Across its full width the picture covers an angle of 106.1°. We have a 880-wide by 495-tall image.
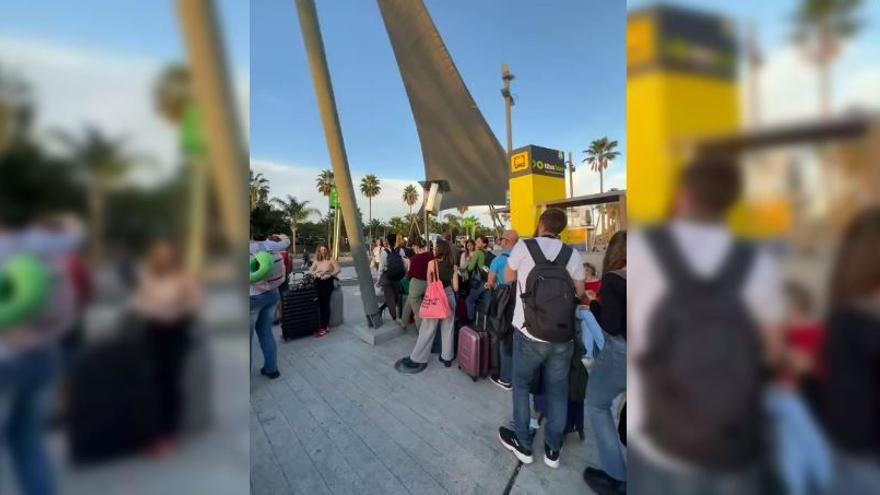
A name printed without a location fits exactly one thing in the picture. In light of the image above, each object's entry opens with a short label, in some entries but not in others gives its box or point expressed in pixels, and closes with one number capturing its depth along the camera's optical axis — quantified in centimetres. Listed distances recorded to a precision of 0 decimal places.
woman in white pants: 405
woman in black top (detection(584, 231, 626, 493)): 192
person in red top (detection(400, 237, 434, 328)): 439
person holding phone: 550
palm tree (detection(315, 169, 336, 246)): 4219
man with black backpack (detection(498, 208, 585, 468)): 216
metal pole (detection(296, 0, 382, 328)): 503
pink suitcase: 359
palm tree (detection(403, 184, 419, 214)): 5506
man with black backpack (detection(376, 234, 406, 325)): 555
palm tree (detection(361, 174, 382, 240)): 5097
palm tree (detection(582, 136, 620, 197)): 3064
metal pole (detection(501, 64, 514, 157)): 1312
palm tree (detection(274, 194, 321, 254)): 3194
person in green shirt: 438
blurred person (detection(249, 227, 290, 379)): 346
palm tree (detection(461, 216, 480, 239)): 4294
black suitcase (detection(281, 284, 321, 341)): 511
